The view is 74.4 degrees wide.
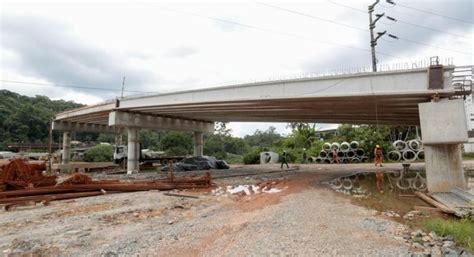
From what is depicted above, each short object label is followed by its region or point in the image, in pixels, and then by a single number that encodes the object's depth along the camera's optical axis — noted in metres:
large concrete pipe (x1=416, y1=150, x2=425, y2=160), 34.02
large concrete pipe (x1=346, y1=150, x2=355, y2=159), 35.94
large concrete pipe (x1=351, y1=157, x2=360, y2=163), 35.53
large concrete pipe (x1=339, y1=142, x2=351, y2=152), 35.94
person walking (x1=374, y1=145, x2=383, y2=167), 25.85
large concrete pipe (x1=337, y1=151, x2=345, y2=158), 36.19
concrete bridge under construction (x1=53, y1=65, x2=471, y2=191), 12.34
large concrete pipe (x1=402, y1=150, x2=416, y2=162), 34.38
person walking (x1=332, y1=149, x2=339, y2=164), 34.76
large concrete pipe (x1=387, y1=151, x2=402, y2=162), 34.79
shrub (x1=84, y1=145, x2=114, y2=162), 49.12
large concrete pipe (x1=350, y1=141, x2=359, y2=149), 36.11
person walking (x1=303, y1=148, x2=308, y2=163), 37.56
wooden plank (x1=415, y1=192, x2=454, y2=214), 8.73
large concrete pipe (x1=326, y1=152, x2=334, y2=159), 35.91
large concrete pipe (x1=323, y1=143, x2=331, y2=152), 36.19
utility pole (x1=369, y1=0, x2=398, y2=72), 23.56
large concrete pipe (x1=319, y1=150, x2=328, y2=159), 36.32
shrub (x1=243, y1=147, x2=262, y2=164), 39.81
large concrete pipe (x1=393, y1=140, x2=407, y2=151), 34.86
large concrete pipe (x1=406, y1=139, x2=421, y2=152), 33.91
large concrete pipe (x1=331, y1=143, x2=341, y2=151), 35.74
